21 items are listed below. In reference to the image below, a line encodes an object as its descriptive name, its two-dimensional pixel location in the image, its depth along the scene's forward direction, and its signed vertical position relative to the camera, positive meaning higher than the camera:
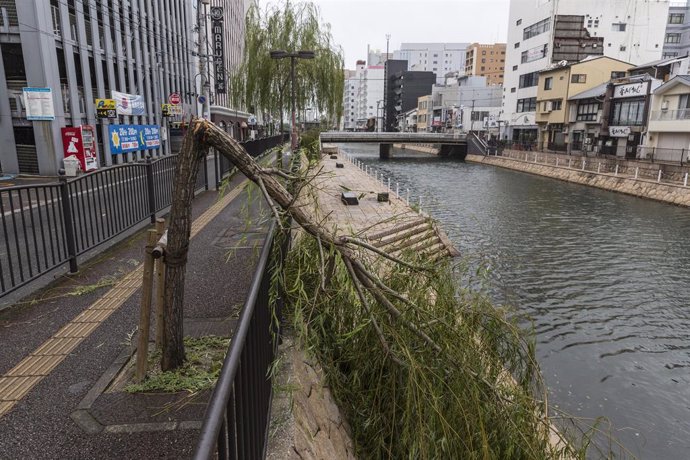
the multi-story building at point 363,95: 154.12 +11.45
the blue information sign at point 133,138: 23.83 -0.66
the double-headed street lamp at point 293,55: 18.92 +2.99
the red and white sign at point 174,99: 29.75 +1.73
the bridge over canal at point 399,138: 55.19 -1.15
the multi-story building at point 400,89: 122.81 +10.72
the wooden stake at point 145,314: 3.63 -1.48
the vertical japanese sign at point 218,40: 36.94 +6.88
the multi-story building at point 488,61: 122.81 +18.16
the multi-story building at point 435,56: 166.75 +25.79
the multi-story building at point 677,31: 71.56 +15.48
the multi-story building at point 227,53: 37.25 +7.34
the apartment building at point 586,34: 54.59 +11.49
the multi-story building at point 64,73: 18.78 +2.45
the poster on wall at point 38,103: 18.66 +0.88
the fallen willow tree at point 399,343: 3.42 -1.77
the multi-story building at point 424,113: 100.50 +3.33
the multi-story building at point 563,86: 46.81 +4.56
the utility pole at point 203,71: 24.17 +2.84
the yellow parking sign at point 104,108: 22.26 +0.84
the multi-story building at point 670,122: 32.17 +0.64
